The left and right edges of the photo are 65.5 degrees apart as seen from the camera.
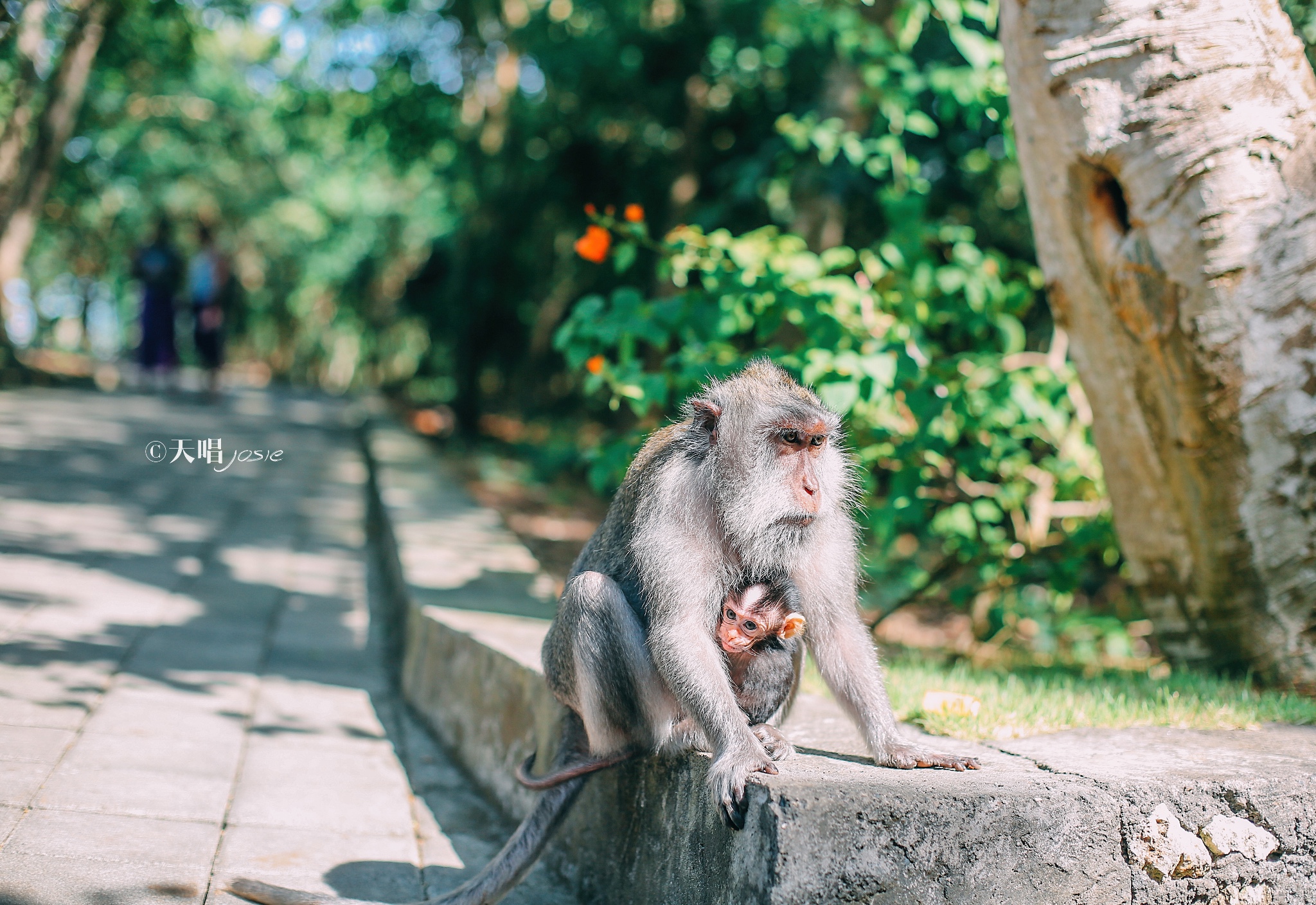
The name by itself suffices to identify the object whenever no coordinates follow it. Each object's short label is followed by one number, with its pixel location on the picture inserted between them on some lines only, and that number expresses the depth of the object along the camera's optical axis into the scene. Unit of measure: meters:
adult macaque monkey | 2.66
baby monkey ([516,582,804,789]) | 2.77
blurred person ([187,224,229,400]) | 11.59
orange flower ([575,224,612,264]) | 3.95
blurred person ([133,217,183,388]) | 11.59
